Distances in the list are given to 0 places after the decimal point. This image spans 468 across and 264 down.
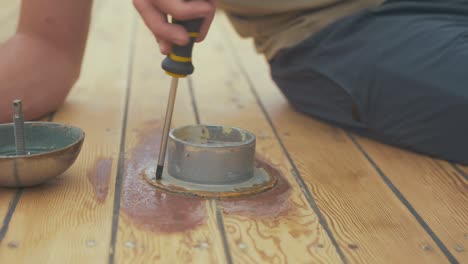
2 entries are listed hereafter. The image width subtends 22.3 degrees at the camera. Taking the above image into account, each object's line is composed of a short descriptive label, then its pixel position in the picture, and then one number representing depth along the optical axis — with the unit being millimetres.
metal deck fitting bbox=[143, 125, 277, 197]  1296
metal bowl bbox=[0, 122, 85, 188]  1233
